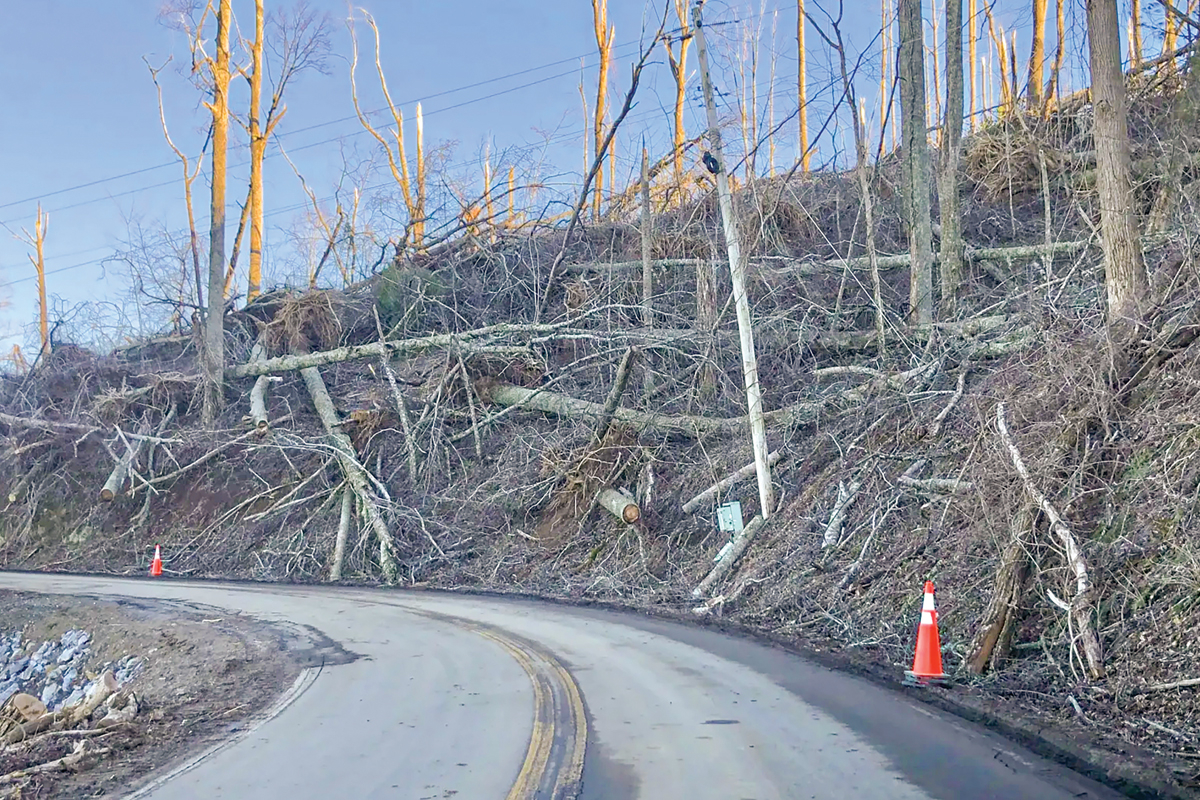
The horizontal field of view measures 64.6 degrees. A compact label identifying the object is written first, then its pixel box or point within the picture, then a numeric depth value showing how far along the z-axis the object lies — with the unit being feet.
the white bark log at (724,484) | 52.95
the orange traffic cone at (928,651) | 27.35
